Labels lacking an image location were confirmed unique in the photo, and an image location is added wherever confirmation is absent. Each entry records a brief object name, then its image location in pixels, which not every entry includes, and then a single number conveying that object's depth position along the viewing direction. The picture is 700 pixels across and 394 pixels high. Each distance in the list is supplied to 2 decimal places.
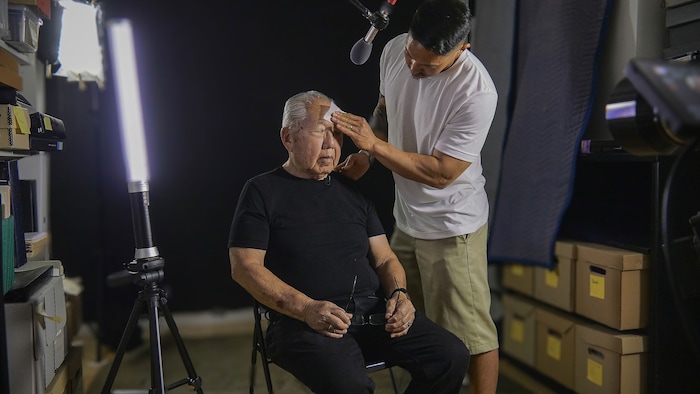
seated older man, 1.79
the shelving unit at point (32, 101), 1.59
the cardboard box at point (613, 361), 2.24
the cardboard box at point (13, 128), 1.73
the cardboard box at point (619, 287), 2.23
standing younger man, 1.88
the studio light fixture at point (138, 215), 1.77
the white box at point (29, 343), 1.68
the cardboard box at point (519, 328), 2.77
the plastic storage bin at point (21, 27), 1.82
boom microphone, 1.98
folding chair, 1.84
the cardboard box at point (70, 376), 1.87
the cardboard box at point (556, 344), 2.51
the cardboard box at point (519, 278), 2.75
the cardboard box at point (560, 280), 2.49
